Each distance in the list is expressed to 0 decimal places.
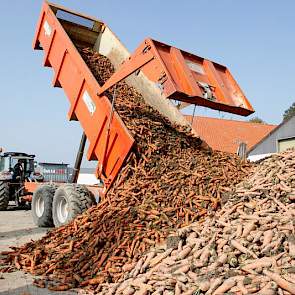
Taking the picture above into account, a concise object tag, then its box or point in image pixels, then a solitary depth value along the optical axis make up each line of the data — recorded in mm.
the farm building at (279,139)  19016
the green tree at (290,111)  60850
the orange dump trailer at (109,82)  5559
